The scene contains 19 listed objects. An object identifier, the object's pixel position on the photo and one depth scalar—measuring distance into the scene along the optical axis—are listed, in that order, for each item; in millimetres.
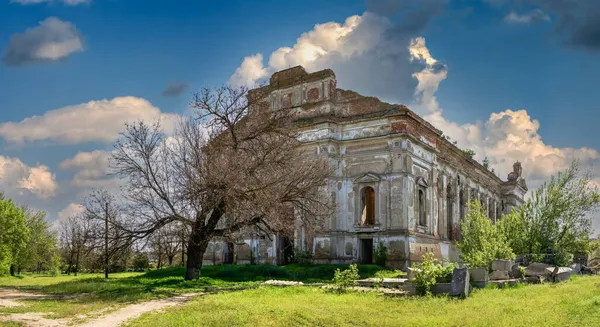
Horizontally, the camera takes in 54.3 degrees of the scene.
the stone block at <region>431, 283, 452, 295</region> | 16031
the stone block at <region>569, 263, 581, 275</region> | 25141
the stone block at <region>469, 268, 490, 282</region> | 17500
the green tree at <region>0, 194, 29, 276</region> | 39125
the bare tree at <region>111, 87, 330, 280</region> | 20172
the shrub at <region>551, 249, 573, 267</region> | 24891
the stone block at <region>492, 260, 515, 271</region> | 19500
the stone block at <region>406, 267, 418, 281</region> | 16584
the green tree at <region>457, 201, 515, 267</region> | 20297
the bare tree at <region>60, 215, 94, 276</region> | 50362
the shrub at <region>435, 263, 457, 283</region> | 16500
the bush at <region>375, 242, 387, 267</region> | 29422
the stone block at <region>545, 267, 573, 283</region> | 19875
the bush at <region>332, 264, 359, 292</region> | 18398
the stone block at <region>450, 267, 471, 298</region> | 15617
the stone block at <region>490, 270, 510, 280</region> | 19016
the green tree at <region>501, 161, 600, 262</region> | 26469
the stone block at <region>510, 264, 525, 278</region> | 19500
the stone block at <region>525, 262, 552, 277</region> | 20172
